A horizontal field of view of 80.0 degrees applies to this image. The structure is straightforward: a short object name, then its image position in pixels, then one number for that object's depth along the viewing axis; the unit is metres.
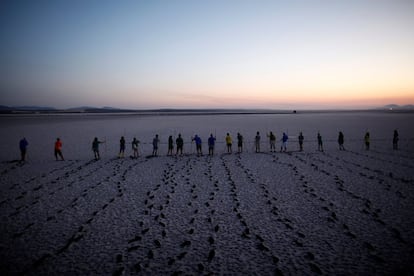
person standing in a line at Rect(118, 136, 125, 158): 17.00
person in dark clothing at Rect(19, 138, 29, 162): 15.88
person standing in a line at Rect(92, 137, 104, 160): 16.52
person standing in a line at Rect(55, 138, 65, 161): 16.15
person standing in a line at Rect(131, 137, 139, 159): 17.34
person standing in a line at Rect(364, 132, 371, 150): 19.36
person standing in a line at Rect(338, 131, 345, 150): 19.16
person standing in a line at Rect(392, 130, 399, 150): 19.50
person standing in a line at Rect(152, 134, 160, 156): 17.69
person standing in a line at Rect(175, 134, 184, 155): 17.98
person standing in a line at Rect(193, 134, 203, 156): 17.84
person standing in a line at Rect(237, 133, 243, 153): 18.73
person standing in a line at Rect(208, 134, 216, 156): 17.91
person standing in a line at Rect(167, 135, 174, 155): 17.81
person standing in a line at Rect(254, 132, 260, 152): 18.92
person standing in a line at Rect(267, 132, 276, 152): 19.02
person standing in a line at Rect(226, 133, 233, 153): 18.44
